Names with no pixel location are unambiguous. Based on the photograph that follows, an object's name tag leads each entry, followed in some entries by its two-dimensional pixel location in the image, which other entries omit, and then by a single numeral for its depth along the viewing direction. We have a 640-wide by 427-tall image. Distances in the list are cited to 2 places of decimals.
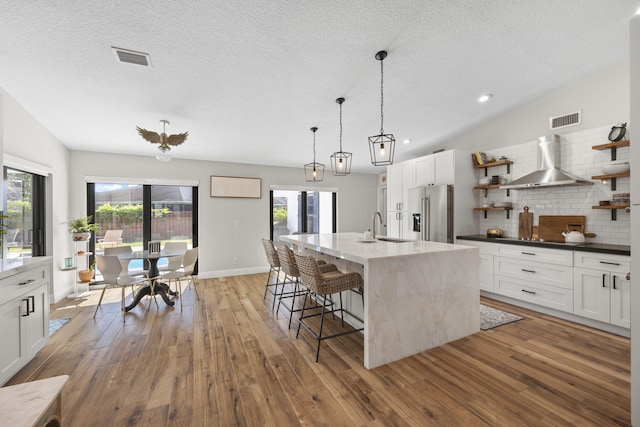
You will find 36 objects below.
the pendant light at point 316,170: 3.83
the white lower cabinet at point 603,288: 2.77
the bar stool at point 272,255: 3.67
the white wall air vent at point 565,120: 3.59
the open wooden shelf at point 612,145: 3.09
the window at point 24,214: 3.23
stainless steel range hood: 3.51
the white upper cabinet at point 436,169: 4.50
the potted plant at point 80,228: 4.11
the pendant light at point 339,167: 3.39
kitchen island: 2.28
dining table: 3.70
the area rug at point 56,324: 3.04
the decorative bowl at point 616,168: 3.07
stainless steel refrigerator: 4.45
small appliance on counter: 4.25
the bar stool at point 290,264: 3.05
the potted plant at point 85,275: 4.30
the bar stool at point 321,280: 2.41
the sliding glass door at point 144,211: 4.88
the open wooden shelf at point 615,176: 3.07
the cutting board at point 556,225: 3.52
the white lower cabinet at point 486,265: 3.98
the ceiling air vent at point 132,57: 2.36
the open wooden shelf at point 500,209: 4.23
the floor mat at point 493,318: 3.10
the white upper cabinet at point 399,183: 5.32
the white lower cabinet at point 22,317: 2.02
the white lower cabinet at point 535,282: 3.21
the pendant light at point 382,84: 2.65
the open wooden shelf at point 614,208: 3.09
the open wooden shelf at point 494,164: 4.23
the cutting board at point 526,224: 4.00
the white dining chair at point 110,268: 3.40
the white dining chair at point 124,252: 3.76
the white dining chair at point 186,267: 3.88
